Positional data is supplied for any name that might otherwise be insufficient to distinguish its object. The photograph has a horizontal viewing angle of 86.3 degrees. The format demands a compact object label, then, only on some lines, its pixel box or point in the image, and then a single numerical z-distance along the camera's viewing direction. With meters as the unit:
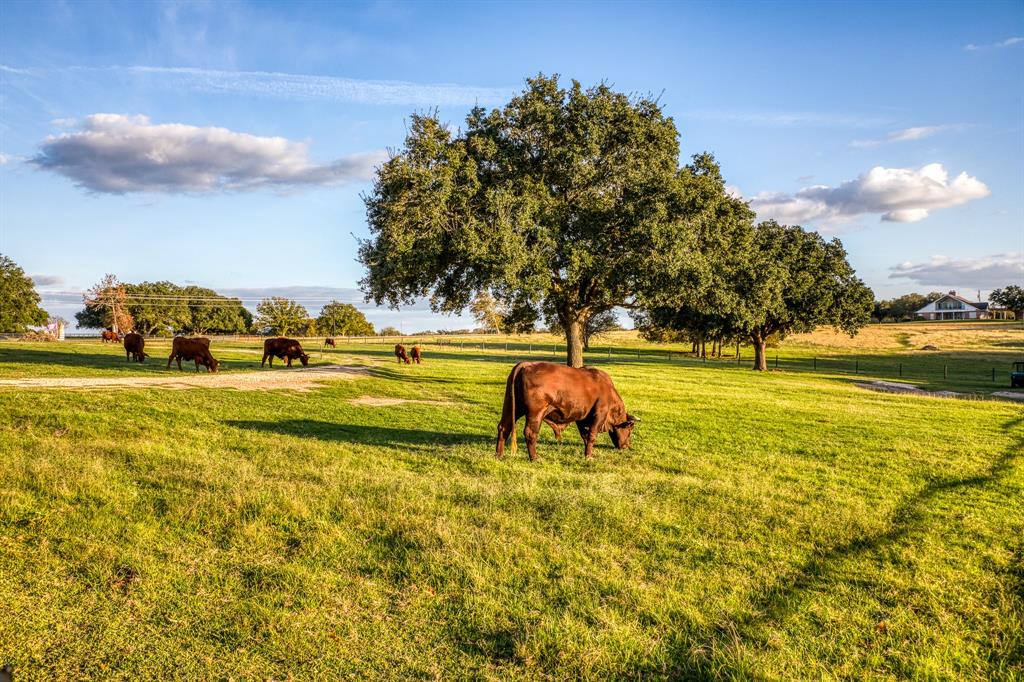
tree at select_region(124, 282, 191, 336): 113.44
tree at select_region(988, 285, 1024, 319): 144.50
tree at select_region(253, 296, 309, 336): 126.00
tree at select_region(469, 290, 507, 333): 73.97
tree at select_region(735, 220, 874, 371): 47.09
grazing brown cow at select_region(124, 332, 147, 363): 32.25
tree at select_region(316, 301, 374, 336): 131.50
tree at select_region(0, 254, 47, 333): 79.69
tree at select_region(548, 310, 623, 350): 71.81
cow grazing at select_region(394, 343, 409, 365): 44.94
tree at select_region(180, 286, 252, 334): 128.88
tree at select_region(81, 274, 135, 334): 102.06
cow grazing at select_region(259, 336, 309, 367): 33.97
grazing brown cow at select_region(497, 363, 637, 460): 11.68
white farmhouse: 178.75
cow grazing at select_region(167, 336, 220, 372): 27.59
